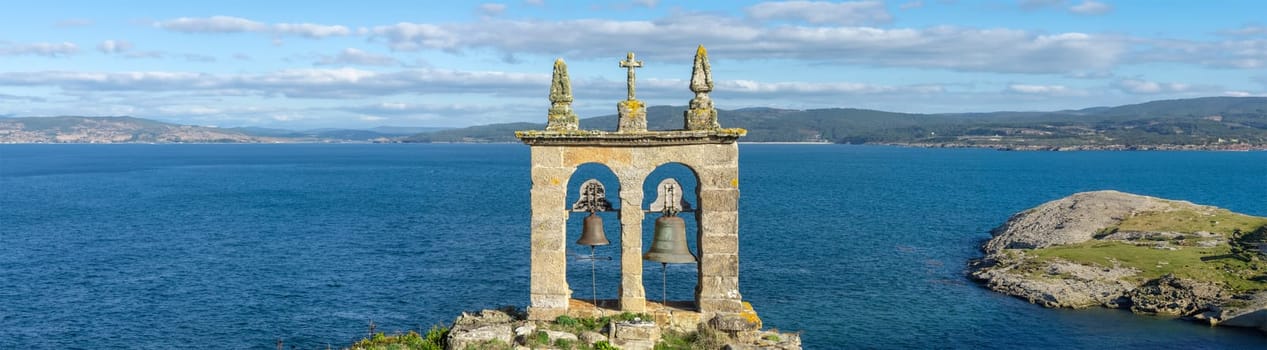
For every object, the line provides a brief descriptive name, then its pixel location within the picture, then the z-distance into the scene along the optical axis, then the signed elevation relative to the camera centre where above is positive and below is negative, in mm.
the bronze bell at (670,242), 20561 -2511
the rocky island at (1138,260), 46500 -7869
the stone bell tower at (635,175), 19734 -1078
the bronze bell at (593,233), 20969 -2378
